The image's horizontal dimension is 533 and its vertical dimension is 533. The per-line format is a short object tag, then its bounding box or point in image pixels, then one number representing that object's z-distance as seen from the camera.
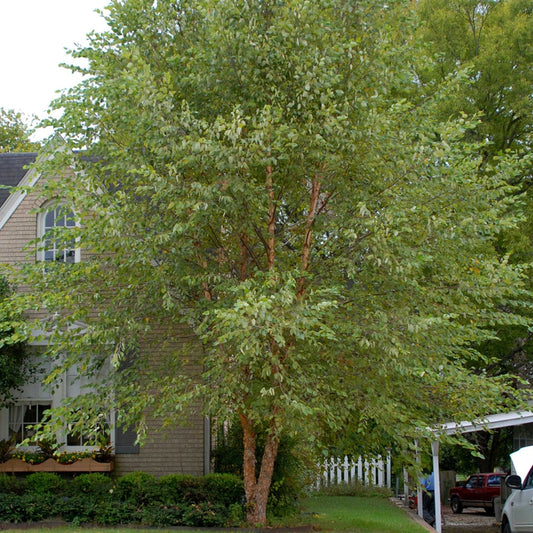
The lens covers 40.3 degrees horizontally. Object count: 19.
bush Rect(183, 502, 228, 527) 12.53
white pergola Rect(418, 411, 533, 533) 14.43
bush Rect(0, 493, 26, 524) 12.66
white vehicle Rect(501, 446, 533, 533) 11.93
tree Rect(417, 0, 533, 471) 20.77
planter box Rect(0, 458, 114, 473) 14.22
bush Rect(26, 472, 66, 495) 13.43
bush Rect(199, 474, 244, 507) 13.45
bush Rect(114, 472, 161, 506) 13.27
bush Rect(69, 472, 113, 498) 13.38
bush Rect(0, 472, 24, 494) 13.45
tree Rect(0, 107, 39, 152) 35.62
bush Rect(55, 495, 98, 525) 12.81
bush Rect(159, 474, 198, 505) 13.30
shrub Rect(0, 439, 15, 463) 14.22
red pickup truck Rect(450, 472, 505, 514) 24.98
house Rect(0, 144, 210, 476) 14.77
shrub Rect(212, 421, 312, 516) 13.73
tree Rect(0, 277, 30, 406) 13.67
